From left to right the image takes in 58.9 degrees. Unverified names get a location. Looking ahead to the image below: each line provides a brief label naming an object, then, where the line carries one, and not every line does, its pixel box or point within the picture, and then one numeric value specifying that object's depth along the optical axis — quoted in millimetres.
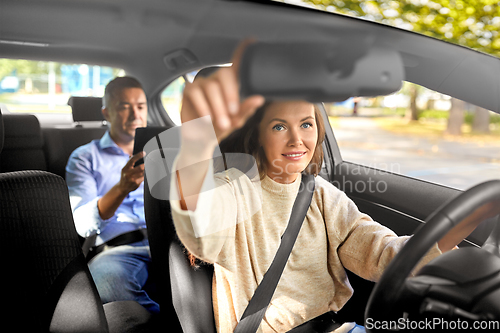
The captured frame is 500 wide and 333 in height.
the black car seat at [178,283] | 1090
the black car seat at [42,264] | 1020
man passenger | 1425
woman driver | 938
